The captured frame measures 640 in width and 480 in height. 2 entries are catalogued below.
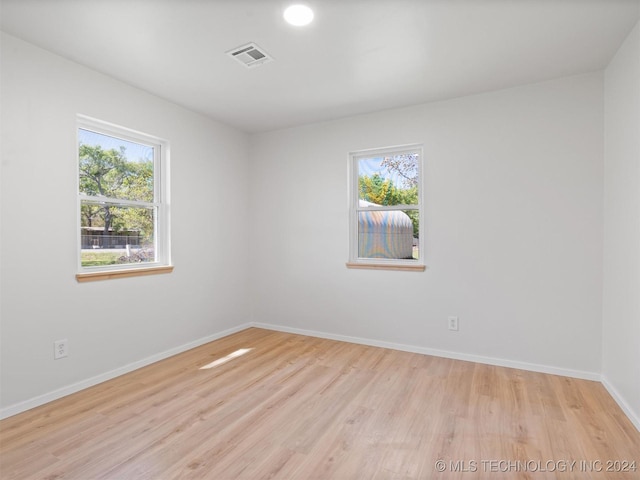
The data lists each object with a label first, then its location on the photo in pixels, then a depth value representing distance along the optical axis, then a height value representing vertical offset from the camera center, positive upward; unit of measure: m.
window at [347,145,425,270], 3.52 +0.28
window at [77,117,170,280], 2.76 +0.31
